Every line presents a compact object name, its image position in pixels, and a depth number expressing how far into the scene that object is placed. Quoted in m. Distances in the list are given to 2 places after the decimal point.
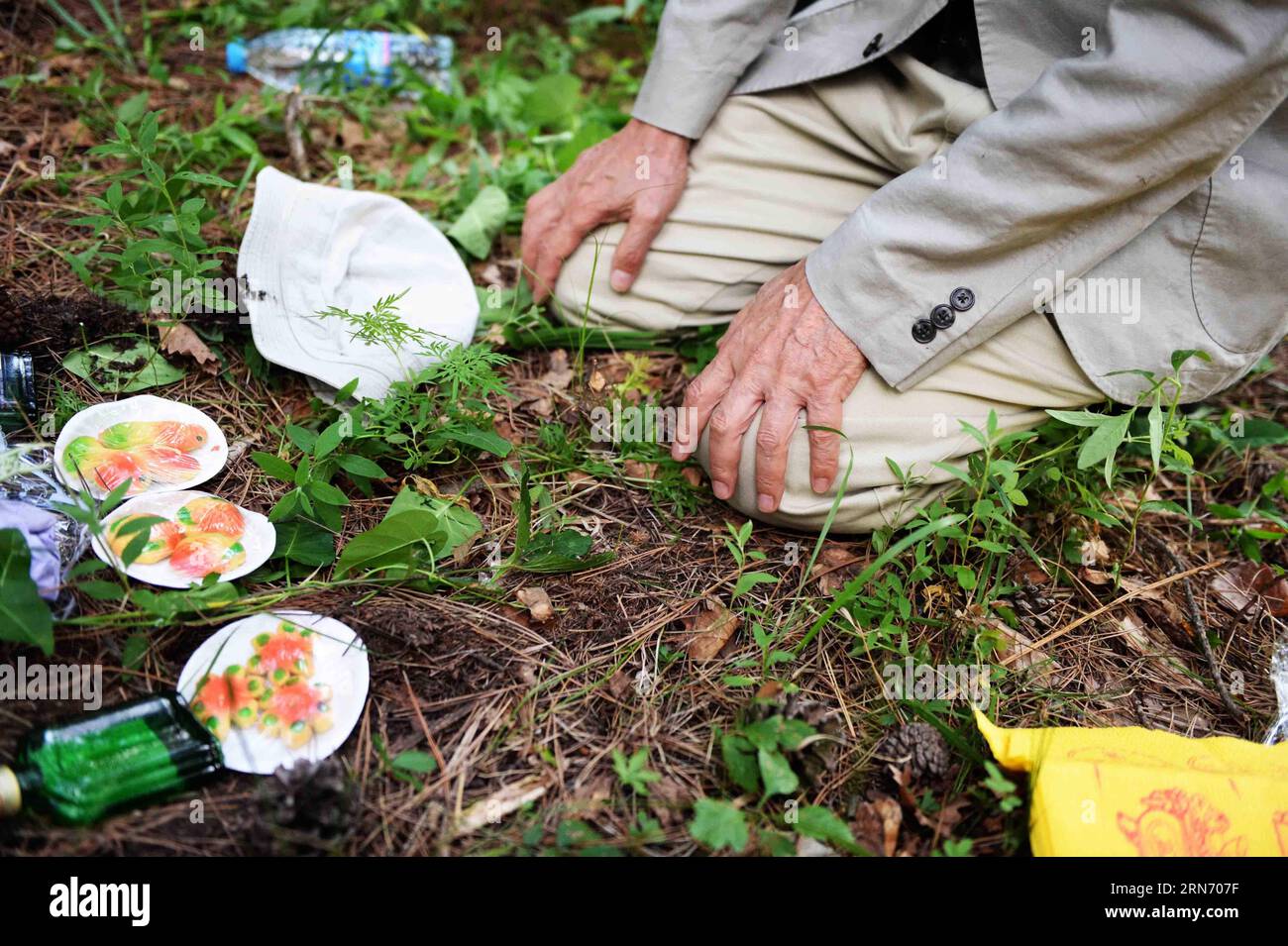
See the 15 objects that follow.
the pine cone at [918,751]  0.74
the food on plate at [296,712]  0.71
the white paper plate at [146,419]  0.78
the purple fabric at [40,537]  0.71
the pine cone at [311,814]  0.67
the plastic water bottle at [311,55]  1.17
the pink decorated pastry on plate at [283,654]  0.73
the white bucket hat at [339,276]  0.88
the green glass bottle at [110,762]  0.66
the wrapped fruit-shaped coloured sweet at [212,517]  0.78
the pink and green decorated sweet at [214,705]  0.71
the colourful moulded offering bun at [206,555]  0.76
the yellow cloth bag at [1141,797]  0.70
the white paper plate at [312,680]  0.70
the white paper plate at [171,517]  0.74
